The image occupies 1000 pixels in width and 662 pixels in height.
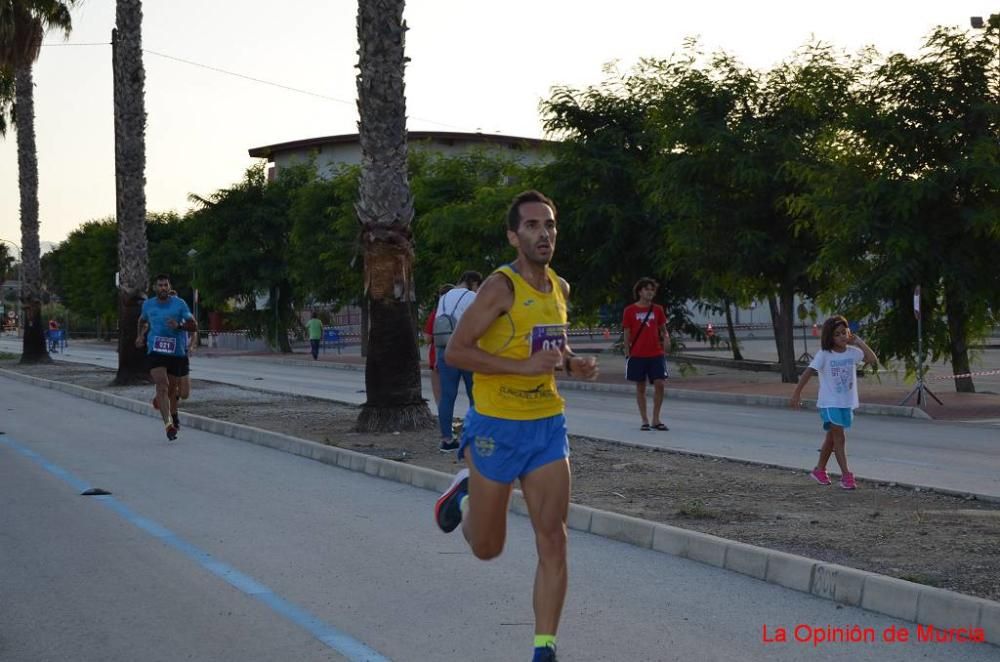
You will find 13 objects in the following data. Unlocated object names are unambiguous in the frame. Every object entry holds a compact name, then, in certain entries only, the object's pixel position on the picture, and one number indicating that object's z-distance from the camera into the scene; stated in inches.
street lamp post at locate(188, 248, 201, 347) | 2289.6
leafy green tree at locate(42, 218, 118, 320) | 3437.5
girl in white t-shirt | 426.9
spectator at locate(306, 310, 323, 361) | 1952.5
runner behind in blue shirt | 628.1
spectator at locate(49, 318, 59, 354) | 2650.1
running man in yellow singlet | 215.5
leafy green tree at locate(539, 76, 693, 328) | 1222.3
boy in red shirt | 656.4
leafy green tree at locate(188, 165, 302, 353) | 2278.5
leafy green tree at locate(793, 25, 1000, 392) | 849.5
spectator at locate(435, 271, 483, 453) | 533.3
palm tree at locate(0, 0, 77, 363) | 1518.2
